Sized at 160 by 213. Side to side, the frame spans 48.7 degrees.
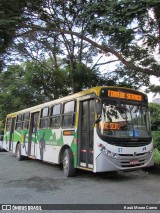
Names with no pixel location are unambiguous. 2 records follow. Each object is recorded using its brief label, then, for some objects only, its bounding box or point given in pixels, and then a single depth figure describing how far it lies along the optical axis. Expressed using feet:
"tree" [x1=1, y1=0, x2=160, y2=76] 16.72
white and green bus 17.34
